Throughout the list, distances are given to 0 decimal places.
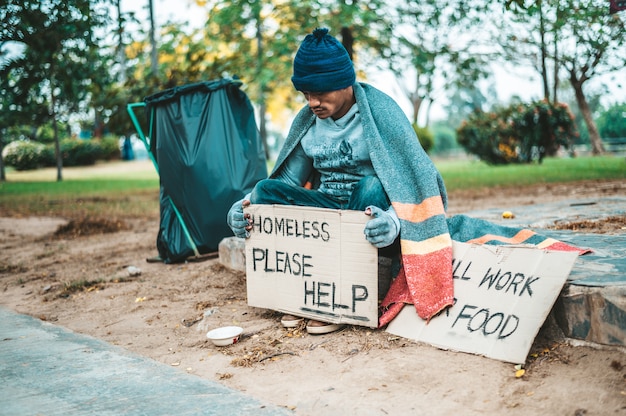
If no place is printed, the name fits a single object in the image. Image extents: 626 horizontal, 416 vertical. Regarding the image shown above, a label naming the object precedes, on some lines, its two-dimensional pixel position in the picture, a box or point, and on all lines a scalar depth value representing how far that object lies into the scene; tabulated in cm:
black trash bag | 405
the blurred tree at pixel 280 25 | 881
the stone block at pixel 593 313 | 184
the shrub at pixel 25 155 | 2422
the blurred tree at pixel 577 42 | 918
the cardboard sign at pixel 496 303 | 201
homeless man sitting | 238
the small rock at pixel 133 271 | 386
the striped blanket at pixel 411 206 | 227
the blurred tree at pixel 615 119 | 1153
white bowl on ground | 237
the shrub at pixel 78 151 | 2488
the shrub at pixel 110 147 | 2642
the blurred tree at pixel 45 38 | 597
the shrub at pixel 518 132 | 1443
